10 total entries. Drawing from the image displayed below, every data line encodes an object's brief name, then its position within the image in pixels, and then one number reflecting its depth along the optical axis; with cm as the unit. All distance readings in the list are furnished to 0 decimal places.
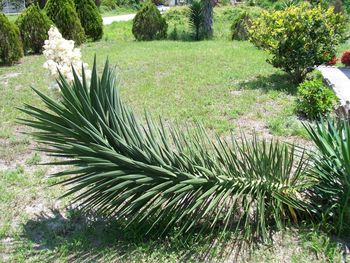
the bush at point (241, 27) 1491
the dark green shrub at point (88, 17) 1462
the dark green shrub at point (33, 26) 1226
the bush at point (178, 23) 1610
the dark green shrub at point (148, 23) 1528
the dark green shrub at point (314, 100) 607
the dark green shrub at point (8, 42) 1065
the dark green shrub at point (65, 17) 1327
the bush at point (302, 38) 789
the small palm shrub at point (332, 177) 289
